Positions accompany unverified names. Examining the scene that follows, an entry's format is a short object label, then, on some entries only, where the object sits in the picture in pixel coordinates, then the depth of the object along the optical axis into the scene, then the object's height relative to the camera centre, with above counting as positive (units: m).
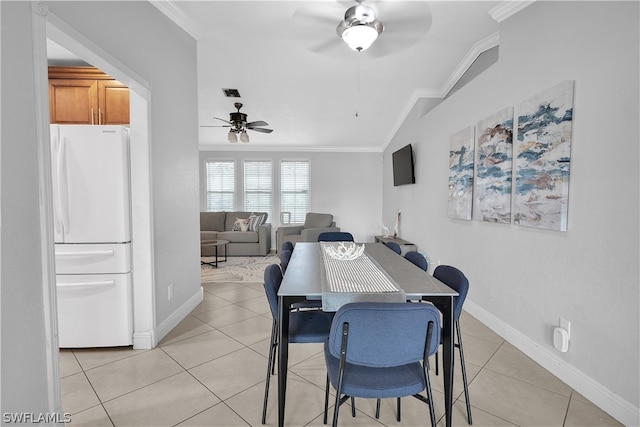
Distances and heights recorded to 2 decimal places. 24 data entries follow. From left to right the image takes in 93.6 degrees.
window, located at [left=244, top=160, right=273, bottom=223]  7.39 +0.30
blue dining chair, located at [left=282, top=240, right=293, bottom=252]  2.77 -0.45
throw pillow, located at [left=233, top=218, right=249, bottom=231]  6.64 -0.57
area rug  4.50 -1.19
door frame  1.43 +0.13
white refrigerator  2.21 -0.25
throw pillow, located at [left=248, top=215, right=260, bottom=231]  6.57 -0.52
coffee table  5.02 -0.74
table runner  1.43 -0.45
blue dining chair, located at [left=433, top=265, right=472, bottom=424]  1.59 -0.49
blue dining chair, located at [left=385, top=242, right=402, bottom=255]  2.80 -0.45
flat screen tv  4.58 +0.55
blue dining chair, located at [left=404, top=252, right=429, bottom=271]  2.14 -0.45
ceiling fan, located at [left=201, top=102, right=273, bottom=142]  4.53 +1.14
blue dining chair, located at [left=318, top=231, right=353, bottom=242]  3.41 -0.43
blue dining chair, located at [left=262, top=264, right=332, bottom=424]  1.62 -0.74
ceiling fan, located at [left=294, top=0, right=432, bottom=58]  2.34 +1.62
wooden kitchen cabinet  2.47 +0.84
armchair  5.98 -0.62
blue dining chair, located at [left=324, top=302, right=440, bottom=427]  1.14 -0.56
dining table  1.43 -0.48
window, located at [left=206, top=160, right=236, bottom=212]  7.40 +0.32
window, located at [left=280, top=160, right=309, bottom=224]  7.41 +0.28
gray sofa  6.28 -0.88
